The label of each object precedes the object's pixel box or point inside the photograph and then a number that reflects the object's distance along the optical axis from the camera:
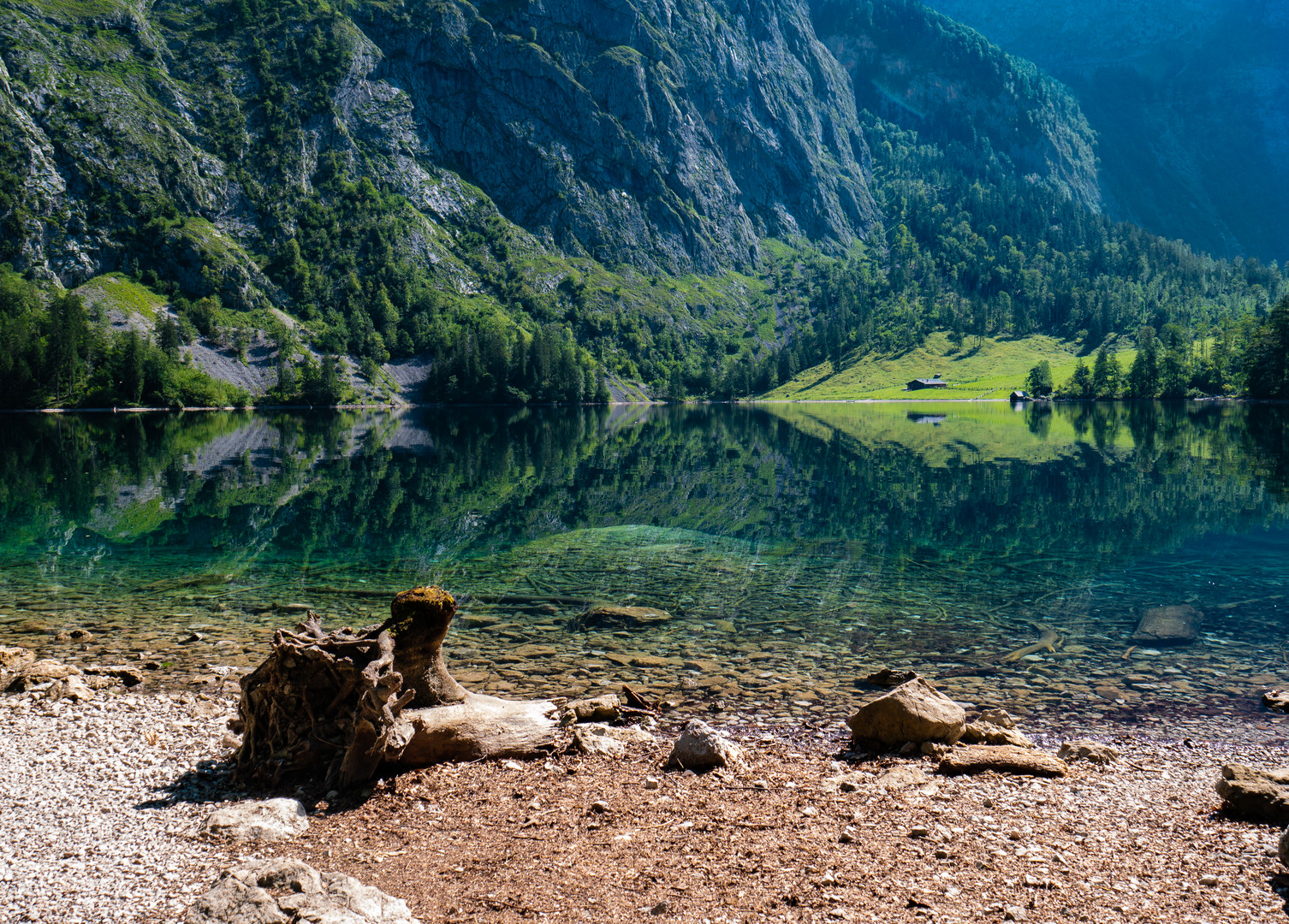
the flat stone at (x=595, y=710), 15.38
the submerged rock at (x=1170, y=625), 21.14
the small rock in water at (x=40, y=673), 16.53
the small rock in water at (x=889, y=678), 17.58
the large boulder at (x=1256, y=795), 10.51
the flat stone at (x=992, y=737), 13.84
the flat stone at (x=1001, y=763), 12.57
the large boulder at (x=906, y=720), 13.72
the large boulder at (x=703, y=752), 12.80
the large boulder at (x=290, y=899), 7.84
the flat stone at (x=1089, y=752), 13.41
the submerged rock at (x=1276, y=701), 16.25
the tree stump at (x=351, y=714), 11.87
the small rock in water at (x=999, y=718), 14.96
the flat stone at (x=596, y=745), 13.49
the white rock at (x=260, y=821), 10.31
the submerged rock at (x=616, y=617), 23.30
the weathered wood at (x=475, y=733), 12.98
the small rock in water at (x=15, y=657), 17.98
